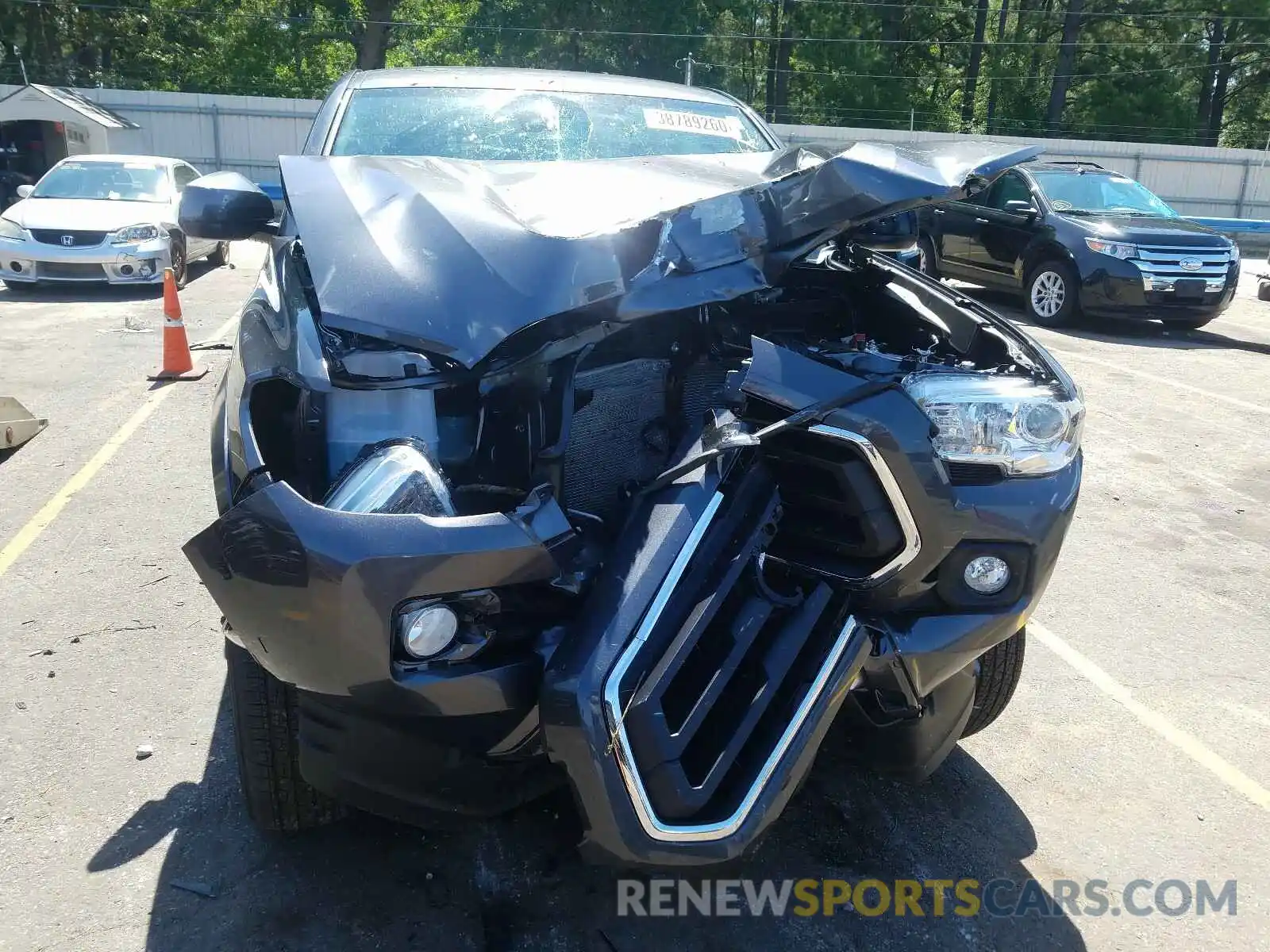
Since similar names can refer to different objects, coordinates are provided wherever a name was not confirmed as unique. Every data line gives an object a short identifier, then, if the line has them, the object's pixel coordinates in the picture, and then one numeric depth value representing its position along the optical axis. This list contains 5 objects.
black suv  10.17
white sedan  10.94
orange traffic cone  7.32
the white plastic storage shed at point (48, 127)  19.91
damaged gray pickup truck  1.78
